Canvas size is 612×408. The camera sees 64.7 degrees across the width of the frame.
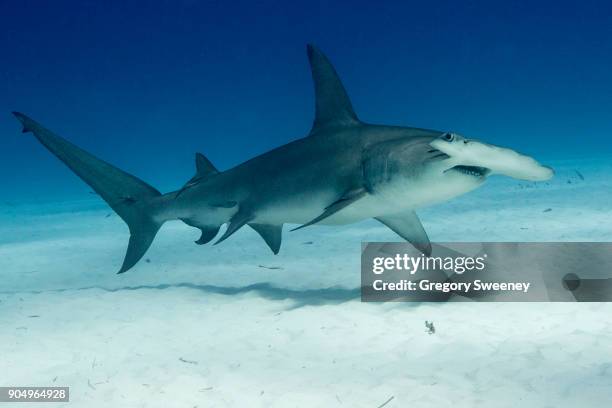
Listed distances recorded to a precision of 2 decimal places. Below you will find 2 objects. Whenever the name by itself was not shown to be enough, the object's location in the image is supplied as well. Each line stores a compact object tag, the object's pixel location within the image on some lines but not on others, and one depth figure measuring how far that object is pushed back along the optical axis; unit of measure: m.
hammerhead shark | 4.01
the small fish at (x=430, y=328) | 4.10
